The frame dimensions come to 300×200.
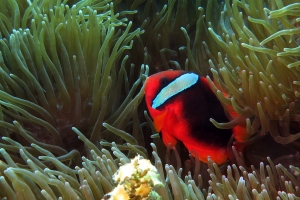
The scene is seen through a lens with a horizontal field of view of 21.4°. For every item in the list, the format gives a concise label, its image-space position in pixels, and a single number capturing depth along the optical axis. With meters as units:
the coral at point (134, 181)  0.43
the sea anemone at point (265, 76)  0.50
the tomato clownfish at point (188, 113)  0.52
